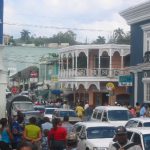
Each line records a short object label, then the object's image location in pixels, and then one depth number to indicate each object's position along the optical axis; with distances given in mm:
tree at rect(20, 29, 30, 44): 146125
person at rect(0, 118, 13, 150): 14891
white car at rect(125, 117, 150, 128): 18859
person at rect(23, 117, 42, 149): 15262
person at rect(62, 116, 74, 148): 17441
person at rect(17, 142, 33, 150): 6399
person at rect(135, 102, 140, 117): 30369
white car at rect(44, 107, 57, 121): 35362
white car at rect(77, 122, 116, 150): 16578
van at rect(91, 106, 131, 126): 24875
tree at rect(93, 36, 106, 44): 122212
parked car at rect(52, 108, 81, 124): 29955
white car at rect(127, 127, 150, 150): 12800
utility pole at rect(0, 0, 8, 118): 27422
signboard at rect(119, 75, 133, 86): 38812
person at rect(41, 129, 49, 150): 16234
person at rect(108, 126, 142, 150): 9578
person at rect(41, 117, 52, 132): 17250
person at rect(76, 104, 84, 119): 34953
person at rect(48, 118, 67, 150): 15277
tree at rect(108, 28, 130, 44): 96950
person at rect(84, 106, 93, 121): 36594
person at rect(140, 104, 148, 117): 29038
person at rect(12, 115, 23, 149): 18108
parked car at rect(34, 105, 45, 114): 36356
